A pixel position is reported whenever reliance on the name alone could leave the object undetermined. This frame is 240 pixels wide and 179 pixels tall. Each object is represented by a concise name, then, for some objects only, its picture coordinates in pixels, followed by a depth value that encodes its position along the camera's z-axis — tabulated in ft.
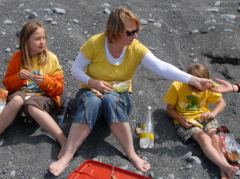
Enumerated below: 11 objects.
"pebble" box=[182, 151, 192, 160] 13.73
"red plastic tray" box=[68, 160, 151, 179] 12.44
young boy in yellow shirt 14.21
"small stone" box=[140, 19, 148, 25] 19.08
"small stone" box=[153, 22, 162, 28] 19.02
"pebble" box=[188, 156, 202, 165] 13.57
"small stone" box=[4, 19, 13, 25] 18.53
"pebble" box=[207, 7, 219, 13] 20.59
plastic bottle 13.99
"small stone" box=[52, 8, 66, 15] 19.28
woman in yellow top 13.20
